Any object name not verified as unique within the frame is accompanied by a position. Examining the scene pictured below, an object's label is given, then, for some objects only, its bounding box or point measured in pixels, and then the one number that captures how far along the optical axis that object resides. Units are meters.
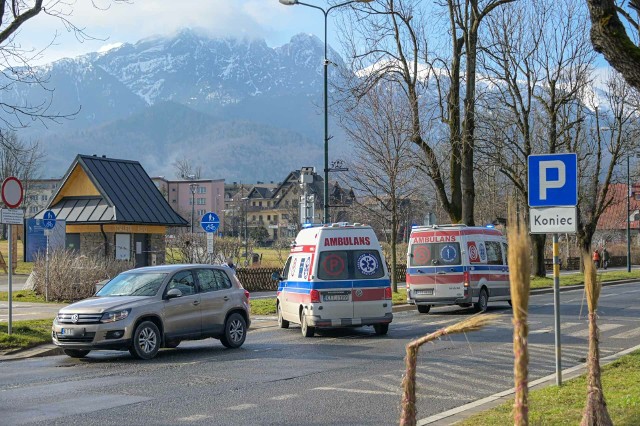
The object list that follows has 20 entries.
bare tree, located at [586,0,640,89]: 8.27
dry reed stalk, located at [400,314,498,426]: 4.15
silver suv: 14.37
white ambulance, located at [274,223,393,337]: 18.17
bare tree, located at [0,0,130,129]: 16.12
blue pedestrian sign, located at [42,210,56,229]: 27.83
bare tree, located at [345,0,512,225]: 31.30
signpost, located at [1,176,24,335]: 17.15
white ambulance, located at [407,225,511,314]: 24.55
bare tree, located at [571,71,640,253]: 45.56
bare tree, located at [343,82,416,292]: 31.44
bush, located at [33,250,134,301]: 29.05
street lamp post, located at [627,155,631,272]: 54.21
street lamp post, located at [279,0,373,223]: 27.77
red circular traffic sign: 17.23
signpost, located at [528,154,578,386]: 10.24
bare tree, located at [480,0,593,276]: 37.31
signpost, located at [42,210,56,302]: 27.83
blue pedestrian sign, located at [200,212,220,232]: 25.94
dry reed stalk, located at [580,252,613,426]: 6.25
